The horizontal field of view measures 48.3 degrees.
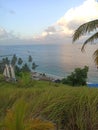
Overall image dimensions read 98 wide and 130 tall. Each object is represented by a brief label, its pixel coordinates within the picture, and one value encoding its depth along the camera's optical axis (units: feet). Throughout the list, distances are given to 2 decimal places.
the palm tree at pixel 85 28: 15.25
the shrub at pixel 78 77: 44.25
